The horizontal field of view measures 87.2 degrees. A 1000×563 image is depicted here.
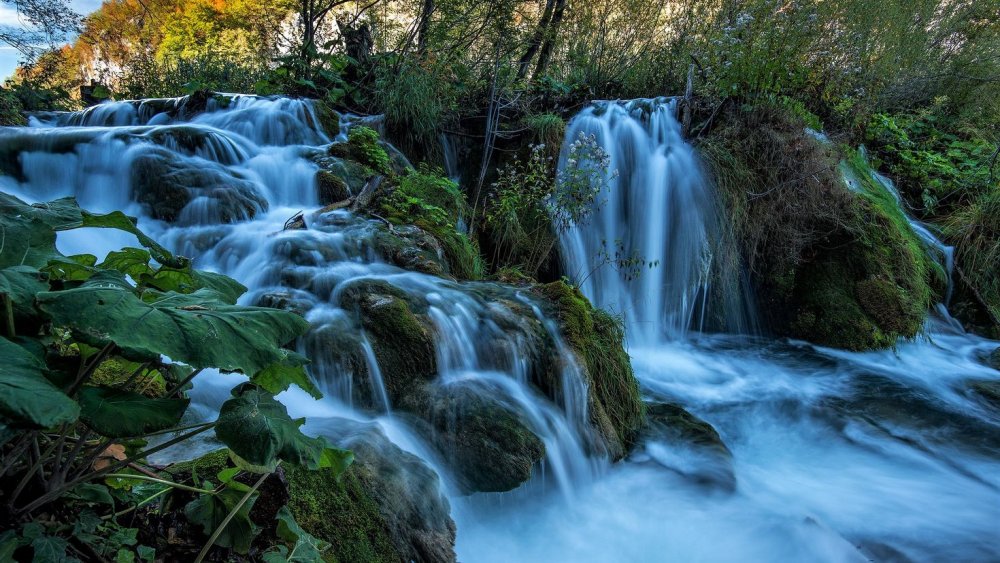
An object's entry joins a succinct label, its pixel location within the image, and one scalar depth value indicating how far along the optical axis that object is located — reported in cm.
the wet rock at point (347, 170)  625
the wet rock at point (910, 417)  420
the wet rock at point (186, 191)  518
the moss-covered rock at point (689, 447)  346
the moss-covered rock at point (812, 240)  606
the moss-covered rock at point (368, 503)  168
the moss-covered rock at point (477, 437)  287
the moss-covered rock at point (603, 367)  361
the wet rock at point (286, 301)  351
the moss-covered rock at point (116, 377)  202
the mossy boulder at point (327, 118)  756
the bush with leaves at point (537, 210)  560
